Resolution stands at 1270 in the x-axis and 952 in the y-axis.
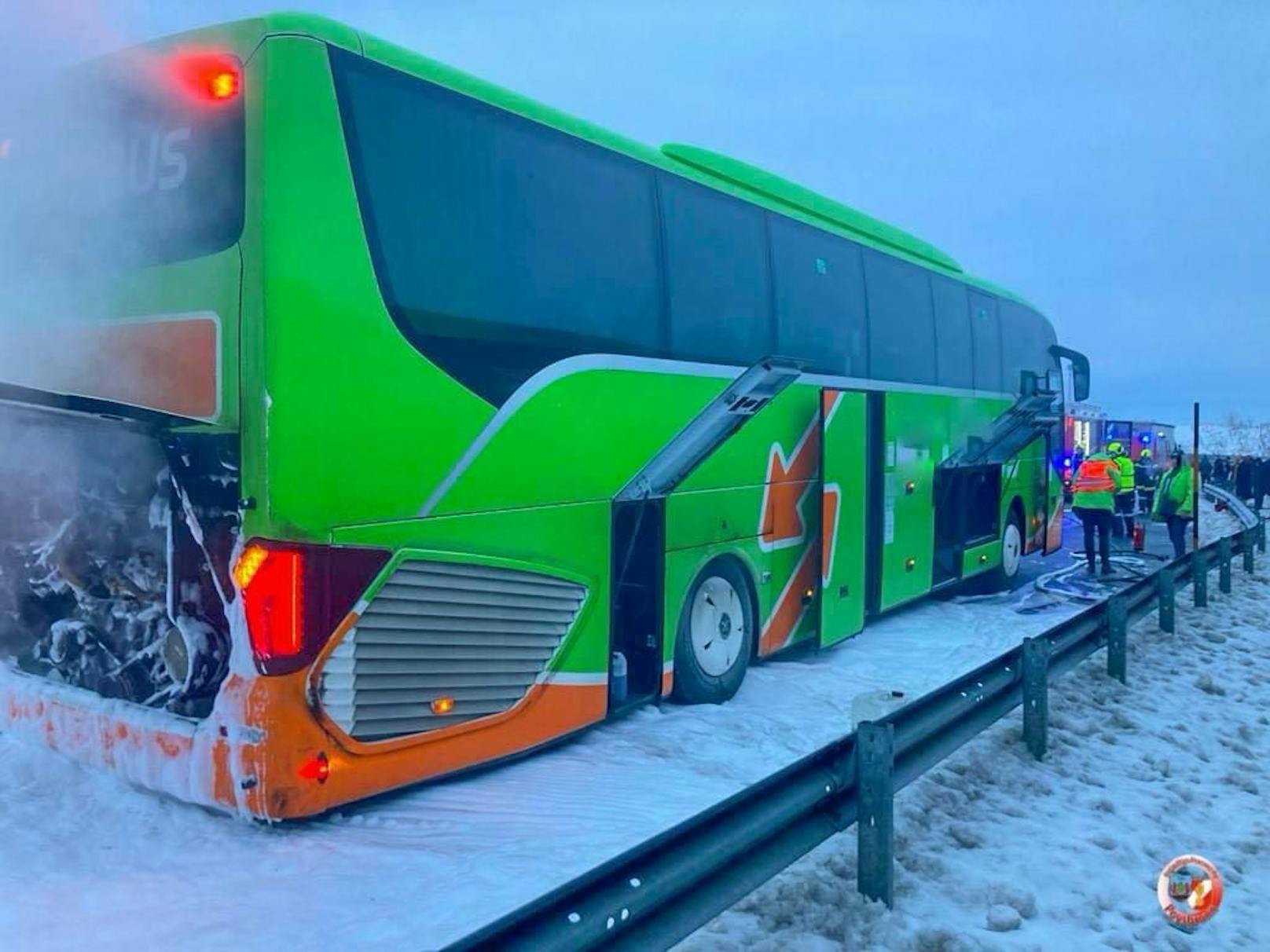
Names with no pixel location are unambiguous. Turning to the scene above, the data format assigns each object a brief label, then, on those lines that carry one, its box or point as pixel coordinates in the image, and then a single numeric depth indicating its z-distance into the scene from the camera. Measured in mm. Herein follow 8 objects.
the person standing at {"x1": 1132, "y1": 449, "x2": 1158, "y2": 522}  21406
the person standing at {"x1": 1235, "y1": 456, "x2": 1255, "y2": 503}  27703
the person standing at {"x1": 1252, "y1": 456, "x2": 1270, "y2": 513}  24594
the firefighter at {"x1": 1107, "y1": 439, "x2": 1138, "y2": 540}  14023
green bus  4242
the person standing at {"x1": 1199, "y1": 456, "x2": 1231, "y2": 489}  36719
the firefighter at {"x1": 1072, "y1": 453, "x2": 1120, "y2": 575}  13219
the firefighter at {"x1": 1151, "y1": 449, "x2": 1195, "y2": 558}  14891
